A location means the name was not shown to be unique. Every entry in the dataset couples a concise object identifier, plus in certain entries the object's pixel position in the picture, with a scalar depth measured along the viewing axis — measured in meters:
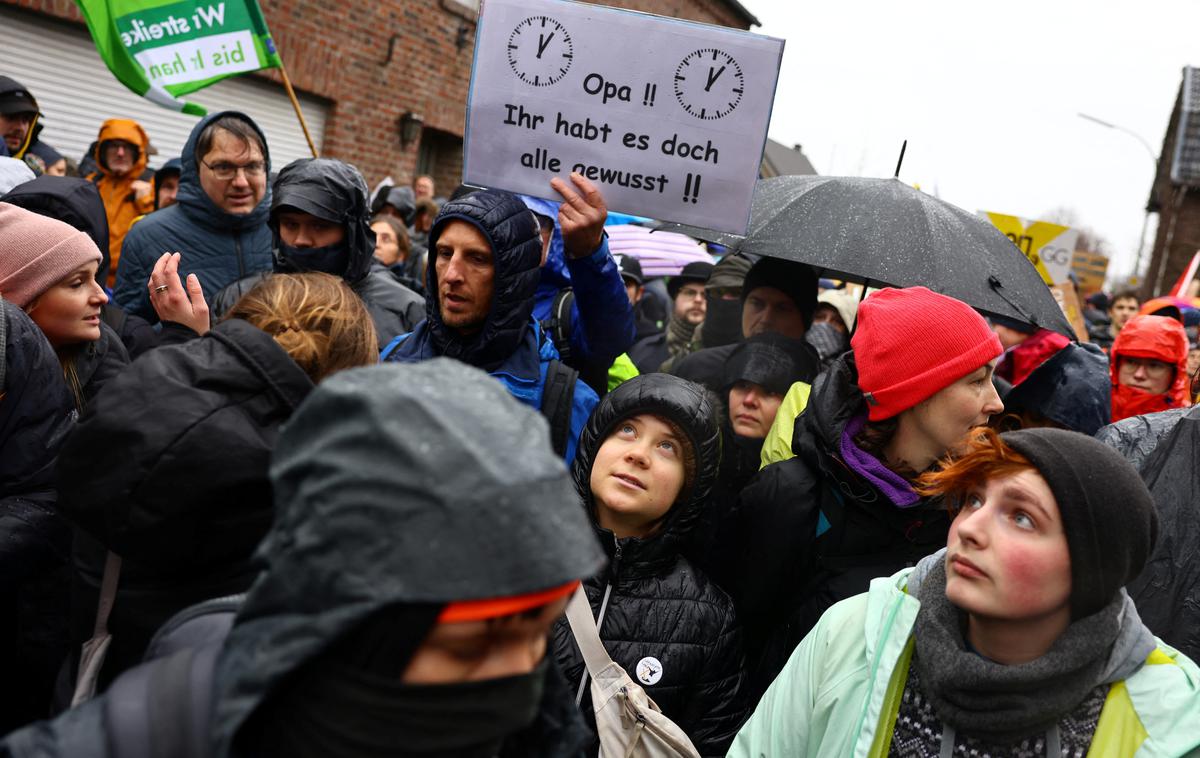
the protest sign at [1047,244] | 7.25
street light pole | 22.14
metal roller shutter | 7.71
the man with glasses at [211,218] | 3.78
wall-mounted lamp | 11.72
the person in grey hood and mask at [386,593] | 0.97
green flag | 4.23
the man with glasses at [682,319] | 5.70
